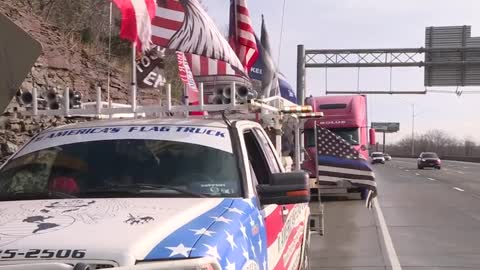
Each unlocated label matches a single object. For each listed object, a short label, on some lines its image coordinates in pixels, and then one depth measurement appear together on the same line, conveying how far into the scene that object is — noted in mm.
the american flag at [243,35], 10625
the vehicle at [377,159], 70500
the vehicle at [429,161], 50250
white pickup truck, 2902
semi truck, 19797
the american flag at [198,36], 7266
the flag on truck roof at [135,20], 7043
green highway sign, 133000
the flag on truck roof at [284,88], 13322
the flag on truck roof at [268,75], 11406
